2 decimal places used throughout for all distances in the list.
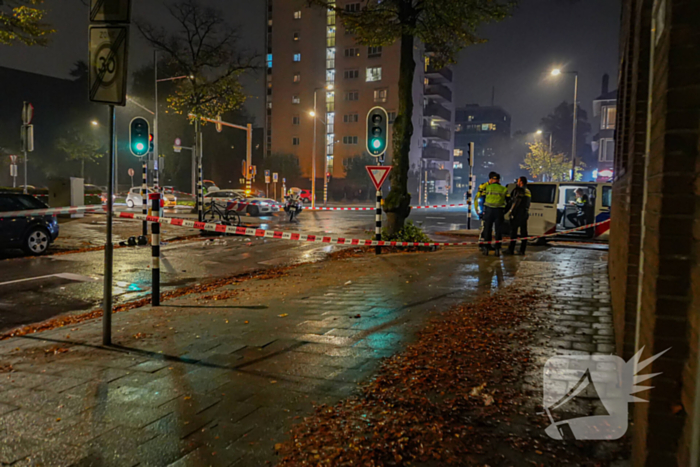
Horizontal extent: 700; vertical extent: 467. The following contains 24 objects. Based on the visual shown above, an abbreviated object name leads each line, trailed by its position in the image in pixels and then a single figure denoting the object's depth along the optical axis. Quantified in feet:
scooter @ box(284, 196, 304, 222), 82.64
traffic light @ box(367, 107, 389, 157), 39.83
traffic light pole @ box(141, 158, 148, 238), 49.73
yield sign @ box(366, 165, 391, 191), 38.45
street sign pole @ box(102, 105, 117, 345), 16.80
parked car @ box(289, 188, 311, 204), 159.66
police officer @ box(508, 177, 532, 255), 38.27
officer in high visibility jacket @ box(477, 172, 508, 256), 37.65
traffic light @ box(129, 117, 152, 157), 52.06
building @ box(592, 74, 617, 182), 172.29
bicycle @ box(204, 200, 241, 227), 67.26
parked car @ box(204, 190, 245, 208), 102.01
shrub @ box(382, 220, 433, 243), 44.86
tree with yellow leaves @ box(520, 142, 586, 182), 190.29
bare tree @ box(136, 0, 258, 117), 104.22
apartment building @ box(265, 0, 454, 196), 211.20
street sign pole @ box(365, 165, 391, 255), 38.45
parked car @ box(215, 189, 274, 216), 95.91
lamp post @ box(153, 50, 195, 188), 81.56
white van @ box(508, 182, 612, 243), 47.44
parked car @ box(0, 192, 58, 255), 38.78
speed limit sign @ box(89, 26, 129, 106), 16.58
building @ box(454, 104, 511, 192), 390.83
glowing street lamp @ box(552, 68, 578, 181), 105.81
